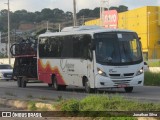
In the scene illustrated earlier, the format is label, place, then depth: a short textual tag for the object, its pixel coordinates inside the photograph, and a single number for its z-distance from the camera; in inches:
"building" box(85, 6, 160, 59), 3452.3
